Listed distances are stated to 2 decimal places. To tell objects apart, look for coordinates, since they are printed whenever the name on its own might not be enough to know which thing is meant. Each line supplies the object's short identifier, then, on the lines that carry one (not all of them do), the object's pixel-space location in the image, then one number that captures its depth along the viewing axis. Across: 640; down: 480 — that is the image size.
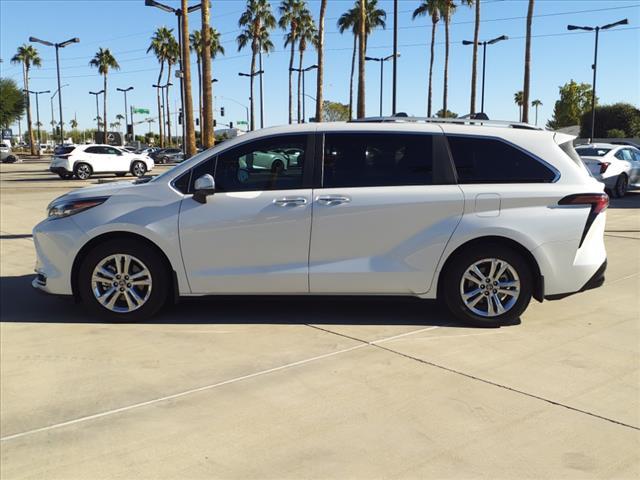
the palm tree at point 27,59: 69.56
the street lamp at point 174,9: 24.06
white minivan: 5.13
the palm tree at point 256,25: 52.31
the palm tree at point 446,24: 43.41
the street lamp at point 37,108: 80.82
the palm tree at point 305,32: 55.00
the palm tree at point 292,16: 53.28
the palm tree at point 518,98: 108.88
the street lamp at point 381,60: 48.79
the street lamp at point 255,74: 58.22
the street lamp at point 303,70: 61.36
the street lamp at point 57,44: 41.75
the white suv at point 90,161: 26.66
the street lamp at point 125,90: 82.28
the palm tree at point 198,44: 57.92
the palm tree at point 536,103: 115.44
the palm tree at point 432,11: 44.31
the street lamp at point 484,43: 42.26
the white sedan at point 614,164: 15.91
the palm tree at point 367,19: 46.97
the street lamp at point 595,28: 38.60
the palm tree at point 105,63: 68.06
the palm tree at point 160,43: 62.91
